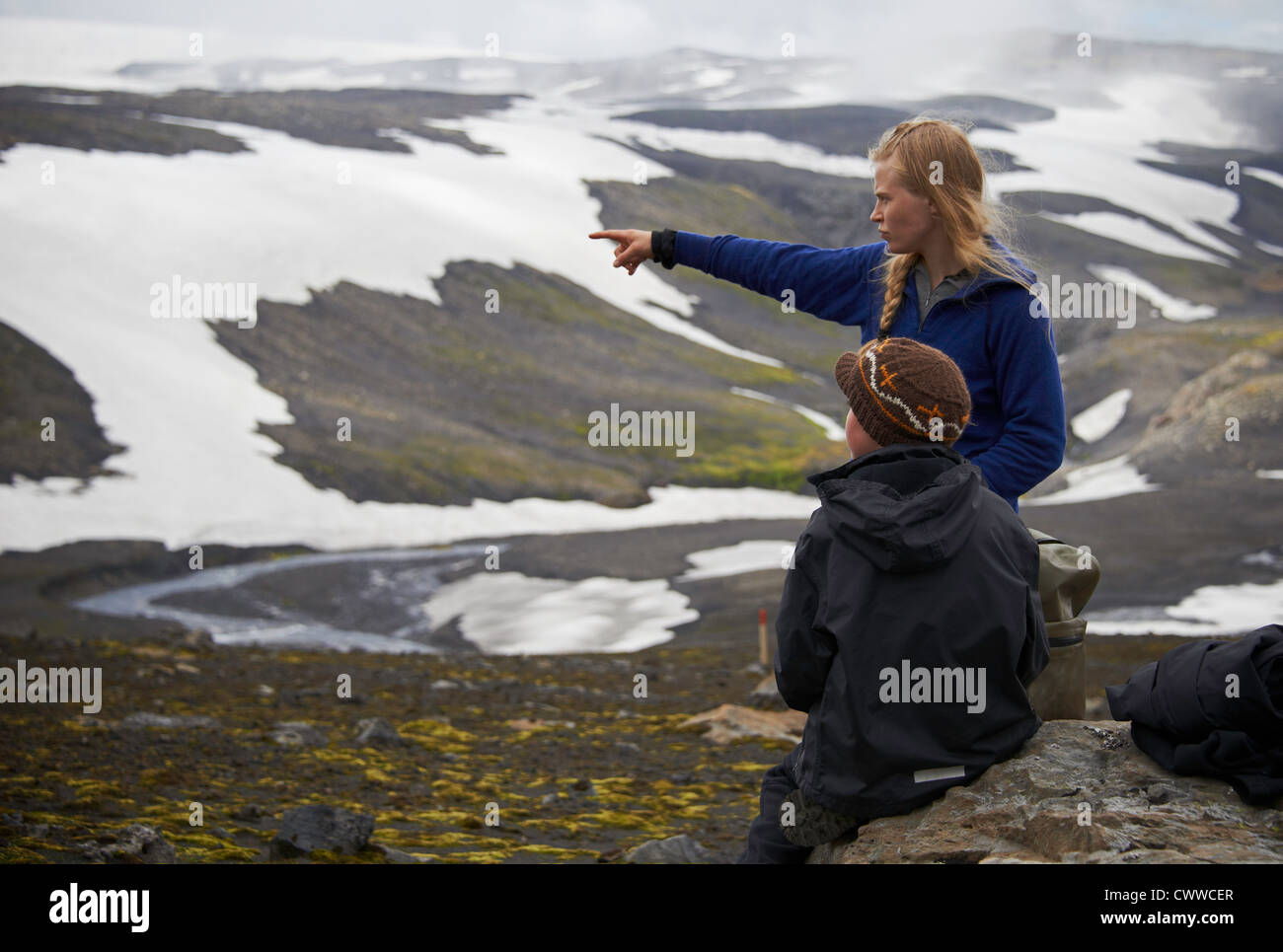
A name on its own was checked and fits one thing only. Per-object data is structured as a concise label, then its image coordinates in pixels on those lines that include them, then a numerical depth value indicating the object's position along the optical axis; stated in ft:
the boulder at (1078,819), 15.52
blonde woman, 18.08
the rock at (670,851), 28.32
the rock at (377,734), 46.21
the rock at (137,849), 25.44
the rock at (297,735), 44.88
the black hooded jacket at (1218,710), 15.23
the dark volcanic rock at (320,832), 27.30
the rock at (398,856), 28.30
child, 15.88
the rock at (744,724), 50.60
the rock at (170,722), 45.62
